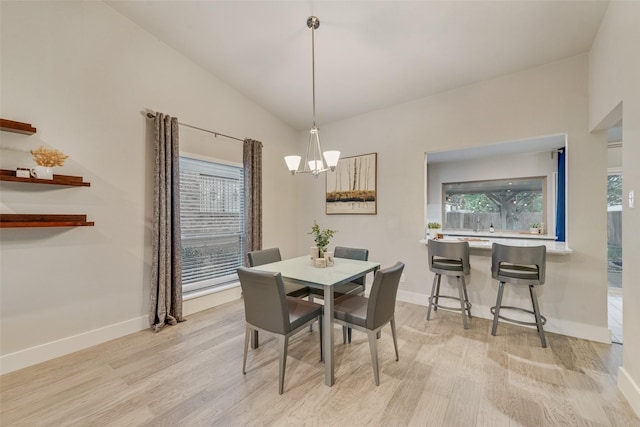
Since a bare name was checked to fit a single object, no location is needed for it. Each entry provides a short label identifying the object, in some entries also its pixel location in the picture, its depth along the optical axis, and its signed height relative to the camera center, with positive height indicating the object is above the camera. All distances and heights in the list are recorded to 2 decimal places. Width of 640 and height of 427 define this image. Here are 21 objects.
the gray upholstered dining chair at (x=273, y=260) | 2.83 -0.54
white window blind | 3.52 -0.12
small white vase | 2.24 +0.35
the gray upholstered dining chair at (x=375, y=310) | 1.97 -0.79
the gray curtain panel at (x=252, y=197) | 4.04 +0.26
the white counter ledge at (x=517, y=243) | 2.75 -0.35
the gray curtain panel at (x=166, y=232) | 3.02 -0.21
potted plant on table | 2.63 -0.24
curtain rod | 3.06 +1.13
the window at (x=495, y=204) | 4.66 +0.20
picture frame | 4.19 +0.45
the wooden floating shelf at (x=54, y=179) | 2.13 +0.29
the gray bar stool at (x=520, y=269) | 2.61 -0.57
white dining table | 2.01 -0.52
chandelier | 2.32 +0.49
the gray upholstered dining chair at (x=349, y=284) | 2.79 -0.78
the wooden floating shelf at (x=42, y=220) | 2.14 -0.07
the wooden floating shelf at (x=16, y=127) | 2.12 +0.70
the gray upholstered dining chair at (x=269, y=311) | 1.91 -0.73
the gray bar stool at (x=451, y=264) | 3.05 -0.60
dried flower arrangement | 2.22 +0.48
